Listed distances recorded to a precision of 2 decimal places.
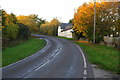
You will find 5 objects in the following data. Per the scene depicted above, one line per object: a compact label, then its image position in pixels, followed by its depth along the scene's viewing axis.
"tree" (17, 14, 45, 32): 94.69
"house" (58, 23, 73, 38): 87.21
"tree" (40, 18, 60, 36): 99.38
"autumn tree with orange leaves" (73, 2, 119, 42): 42.12
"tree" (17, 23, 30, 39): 54.47
